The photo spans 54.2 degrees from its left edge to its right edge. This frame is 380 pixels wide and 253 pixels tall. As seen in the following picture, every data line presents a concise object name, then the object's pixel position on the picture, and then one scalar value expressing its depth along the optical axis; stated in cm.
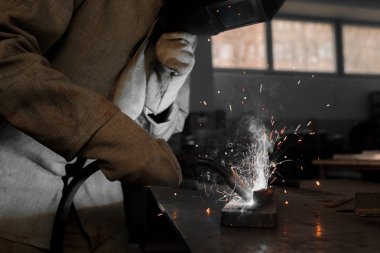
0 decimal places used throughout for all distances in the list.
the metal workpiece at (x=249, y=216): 93
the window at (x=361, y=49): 677
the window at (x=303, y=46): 637
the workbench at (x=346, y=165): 236
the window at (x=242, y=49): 609
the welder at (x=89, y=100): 79
